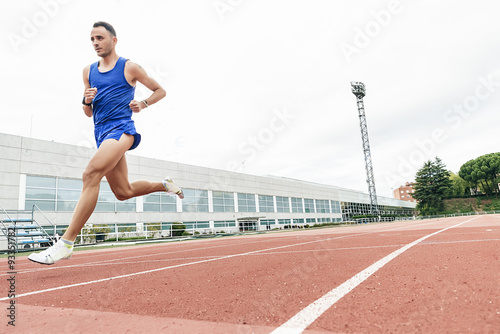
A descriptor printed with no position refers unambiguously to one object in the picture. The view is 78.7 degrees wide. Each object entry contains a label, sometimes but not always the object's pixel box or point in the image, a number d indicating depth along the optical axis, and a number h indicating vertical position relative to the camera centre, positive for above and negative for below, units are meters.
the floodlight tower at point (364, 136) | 67.25 +16.86
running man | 2.93 +1.24
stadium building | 23.58 +3.38
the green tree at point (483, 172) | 76.25 +8.33
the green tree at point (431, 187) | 77.56 +5.52
